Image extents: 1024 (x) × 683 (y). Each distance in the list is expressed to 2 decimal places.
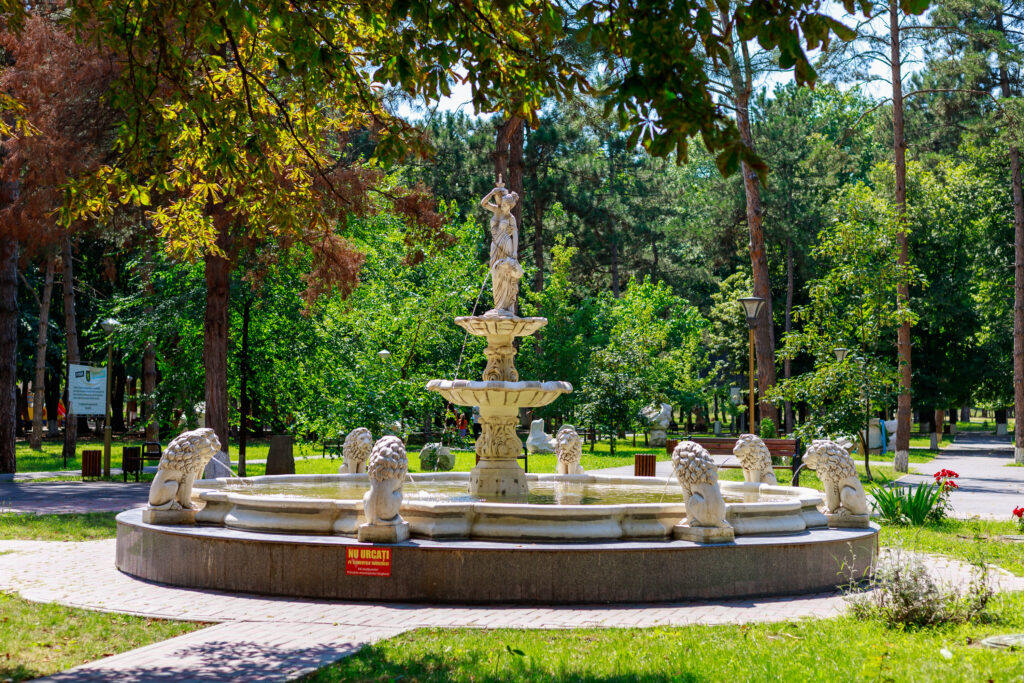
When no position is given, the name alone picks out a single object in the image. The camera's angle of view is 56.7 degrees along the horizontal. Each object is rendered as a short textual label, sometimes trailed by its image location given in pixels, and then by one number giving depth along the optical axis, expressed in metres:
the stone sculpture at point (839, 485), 9.66
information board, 22.31
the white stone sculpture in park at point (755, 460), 12.22
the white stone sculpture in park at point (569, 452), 13.80
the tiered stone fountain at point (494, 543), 7.92
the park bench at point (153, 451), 23.42
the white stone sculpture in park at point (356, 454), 13.52
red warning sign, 7.94
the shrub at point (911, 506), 12.73
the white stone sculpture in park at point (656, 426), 35.19
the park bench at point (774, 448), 20.12
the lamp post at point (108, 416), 21.97
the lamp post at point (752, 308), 20.73
